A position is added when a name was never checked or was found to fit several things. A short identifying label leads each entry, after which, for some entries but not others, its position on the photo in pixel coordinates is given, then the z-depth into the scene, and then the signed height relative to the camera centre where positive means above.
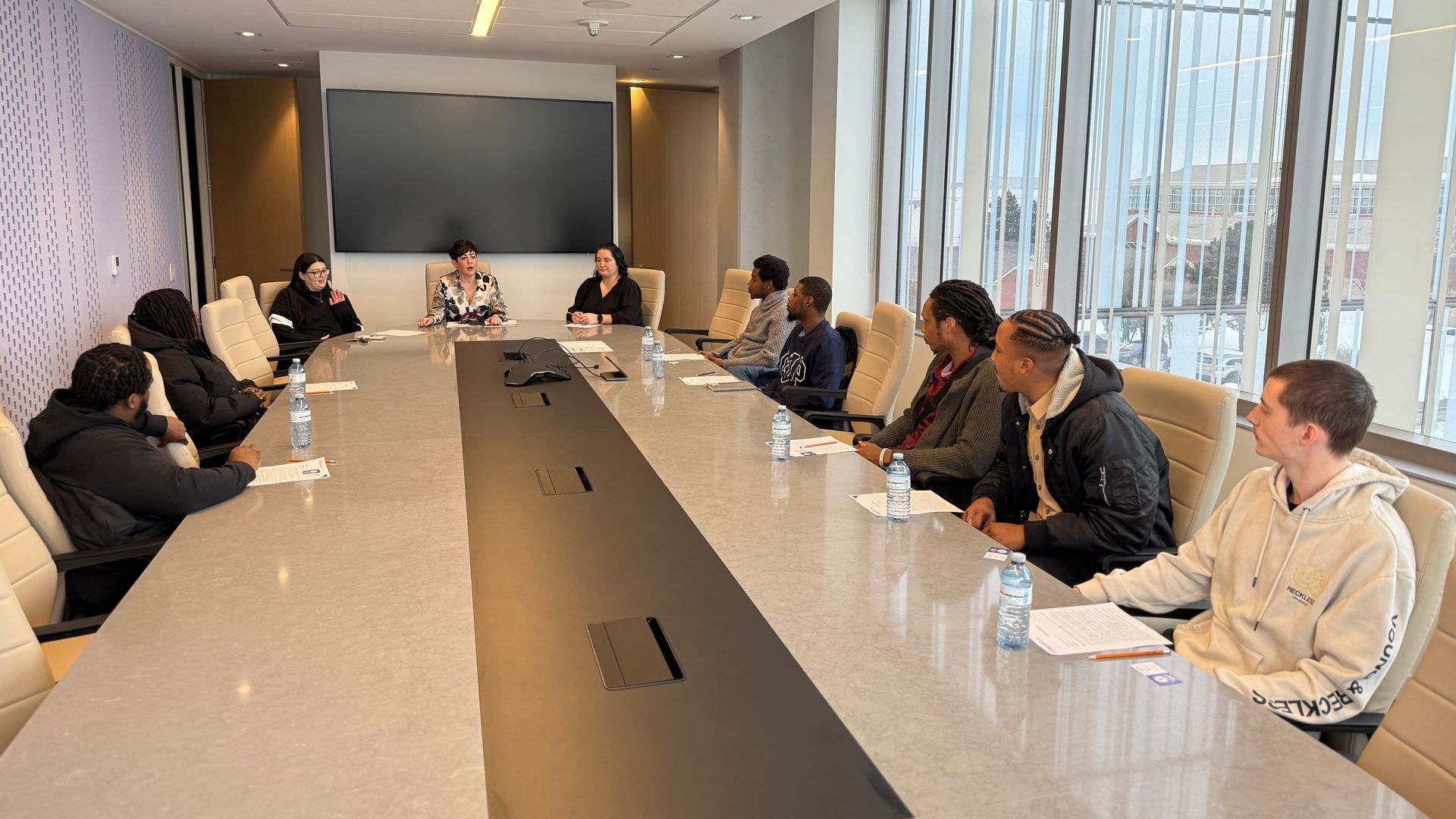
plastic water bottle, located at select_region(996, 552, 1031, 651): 1.74 -0.64
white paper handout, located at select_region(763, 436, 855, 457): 3.15 -0.64
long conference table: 1.32 -0.69
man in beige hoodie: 1.76 -0.61
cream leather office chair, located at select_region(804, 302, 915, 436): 4.32 -0.57
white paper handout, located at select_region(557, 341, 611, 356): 5.42 -0.58
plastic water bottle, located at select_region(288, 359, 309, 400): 3.64 -0.51
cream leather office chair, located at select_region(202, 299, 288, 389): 5.01 -0.52
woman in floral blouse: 6.90 -0.38
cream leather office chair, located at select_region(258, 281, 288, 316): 7.31 -0.39
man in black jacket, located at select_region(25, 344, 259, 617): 2.54 -0.59
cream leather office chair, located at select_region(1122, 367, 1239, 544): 2.63 -0.52
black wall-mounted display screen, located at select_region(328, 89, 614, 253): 8.37 +0.56
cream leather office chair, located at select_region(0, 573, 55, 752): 1.76 -0.75
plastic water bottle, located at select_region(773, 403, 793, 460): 3.03 -0.58
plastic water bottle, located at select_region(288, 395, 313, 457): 3.15 -0.58
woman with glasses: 6.70 -0.45
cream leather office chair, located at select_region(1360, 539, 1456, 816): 1.45 -0.72
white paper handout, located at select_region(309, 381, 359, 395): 4.13 -0.60
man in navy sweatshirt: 4.95 -0.54
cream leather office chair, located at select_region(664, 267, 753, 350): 6.76 -0.47
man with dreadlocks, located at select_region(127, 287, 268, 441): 4.10 -0.51
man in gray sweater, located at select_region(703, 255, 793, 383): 5.73 -0.50
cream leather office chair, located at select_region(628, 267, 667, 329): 7.34 -0.39
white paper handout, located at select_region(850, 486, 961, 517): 2.55 -0.66
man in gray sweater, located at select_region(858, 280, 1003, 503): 3.30 -0.54
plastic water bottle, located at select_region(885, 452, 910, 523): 2.42 -0.60
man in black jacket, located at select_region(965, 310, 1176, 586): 2.61 -0.58
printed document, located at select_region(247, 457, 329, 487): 2.77 -0.64
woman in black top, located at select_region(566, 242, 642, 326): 7.02 -0.38
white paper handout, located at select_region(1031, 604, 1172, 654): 1.75 -0.68
